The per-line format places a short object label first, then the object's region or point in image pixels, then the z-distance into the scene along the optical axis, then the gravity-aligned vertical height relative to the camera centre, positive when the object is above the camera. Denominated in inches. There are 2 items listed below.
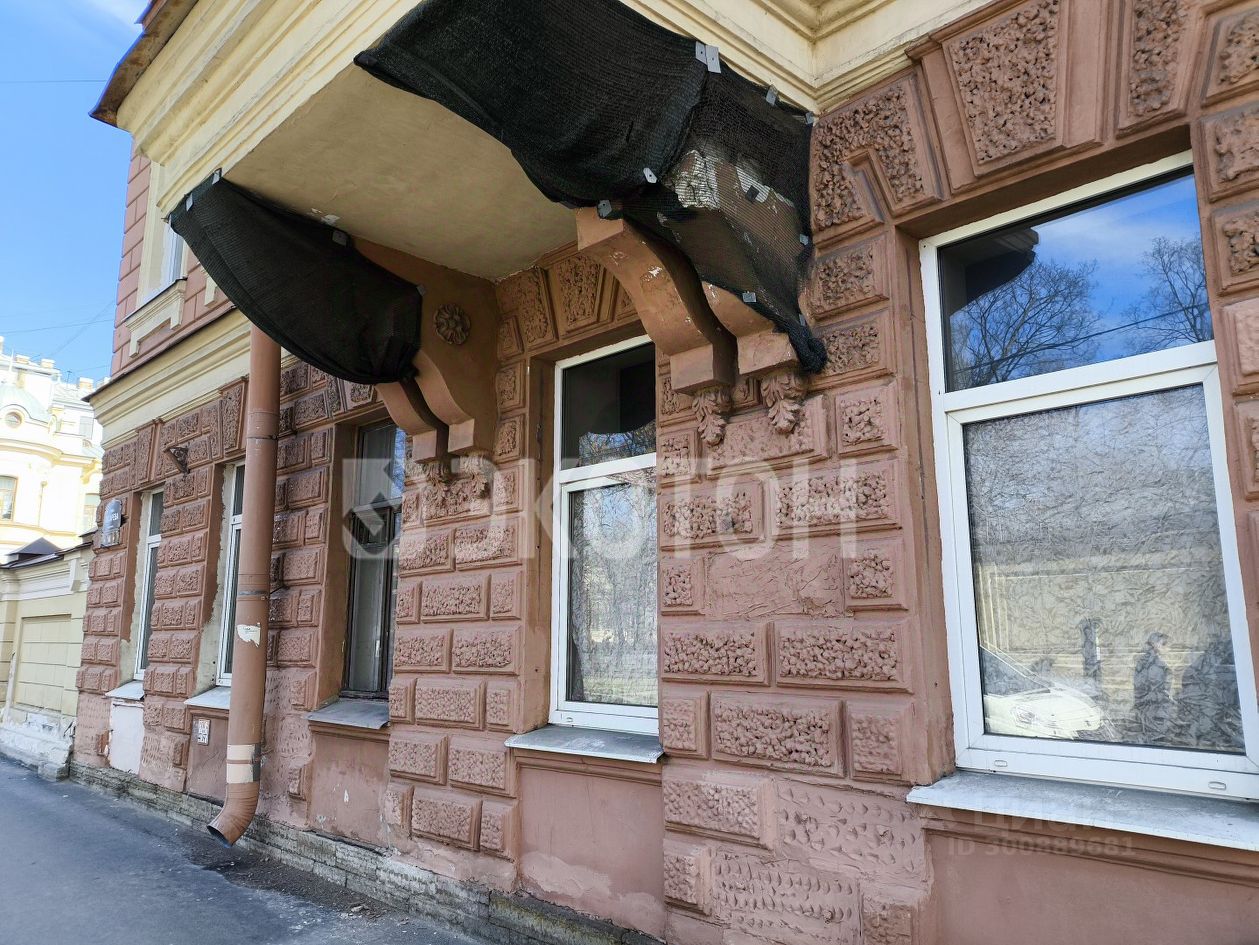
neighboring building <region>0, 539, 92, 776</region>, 386.0 -9.9
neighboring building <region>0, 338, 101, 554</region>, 1320.1 +251.3
